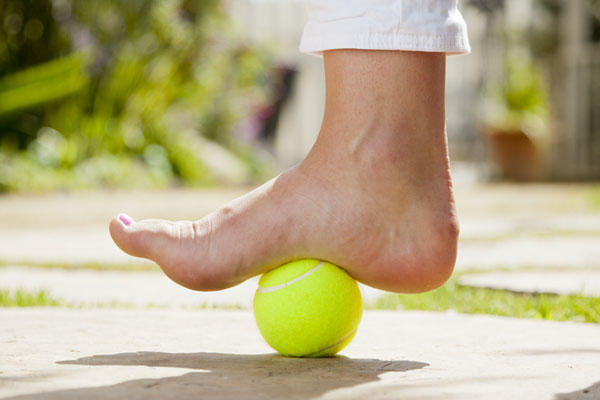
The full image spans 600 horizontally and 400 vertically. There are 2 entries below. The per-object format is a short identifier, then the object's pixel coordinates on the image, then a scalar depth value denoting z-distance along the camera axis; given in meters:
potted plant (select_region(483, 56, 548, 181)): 6.04
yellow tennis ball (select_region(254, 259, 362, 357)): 1.31
